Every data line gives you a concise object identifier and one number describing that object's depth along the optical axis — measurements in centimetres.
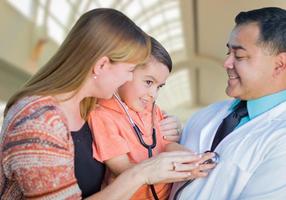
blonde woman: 167
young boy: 201
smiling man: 197
